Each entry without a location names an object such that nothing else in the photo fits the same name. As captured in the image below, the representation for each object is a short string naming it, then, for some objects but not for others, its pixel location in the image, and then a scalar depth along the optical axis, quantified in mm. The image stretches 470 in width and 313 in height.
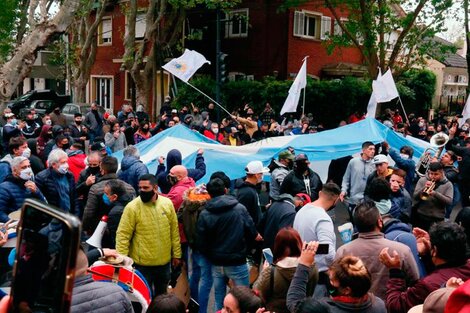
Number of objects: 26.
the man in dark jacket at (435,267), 3705
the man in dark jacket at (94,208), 6043
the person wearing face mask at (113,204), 5766
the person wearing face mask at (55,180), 6852
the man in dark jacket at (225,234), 5617
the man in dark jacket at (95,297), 3352
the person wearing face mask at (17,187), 5992
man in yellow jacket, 5508
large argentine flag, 9695
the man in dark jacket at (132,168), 7575
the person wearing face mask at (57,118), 13992
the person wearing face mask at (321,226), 5059
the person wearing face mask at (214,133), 13445
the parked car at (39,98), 29216
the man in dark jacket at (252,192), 6473
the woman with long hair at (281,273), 4051
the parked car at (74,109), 24953
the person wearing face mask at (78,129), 12003
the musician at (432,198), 6781
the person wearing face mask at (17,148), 7734
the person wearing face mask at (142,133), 12500
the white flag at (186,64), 14562
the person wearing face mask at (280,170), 7713
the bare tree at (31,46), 11664
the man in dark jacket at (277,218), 5746
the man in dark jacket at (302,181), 7270
